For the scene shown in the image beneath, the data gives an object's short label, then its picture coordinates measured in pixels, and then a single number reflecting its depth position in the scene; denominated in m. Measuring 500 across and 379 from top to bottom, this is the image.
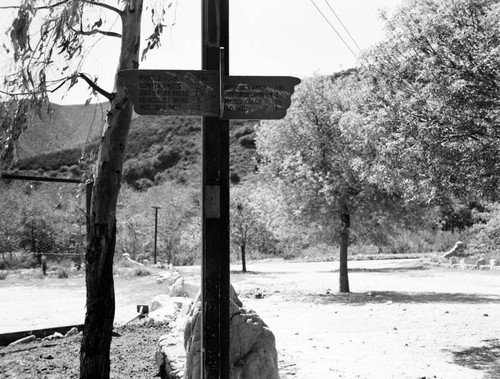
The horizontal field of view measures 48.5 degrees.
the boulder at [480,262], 26.49
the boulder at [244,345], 5.05
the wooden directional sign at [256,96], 4.08
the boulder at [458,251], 33.00
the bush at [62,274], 24.38
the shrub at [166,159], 103.04
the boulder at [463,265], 26.80
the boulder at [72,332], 8.36
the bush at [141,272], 24.83
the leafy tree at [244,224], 30.14
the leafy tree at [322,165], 15.88
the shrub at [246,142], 109.60
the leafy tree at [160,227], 39.38
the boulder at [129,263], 28.74
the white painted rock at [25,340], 7.67
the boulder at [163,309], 9.84
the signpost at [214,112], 4.03
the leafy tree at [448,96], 6.38
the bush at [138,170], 98.45
